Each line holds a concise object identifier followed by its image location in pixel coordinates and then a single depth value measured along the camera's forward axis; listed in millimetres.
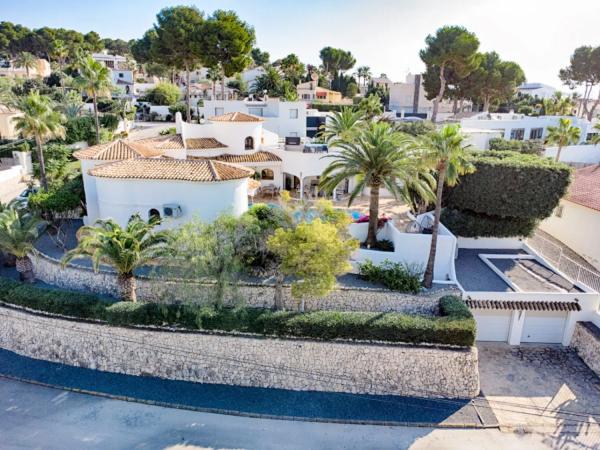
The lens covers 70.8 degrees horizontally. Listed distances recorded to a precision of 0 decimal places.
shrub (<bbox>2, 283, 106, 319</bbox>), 21938
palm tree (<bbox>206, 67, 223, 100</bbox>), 62325
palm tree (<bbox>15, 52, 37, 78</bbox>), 82750
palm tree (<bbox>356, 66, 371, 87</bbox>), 106938
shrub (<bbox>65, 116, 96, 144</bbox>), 48375
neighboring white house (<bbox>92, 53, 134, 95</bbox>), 93812
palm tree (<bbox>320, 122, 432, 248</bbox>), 25344
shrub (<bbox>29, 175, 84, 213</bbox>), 29297
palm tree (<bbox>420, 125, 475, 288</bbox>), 22109
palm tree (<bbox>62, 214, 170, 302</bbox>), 20688
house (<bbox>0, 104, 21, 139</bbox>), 54109
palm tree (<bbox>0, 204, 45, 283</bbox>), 24391
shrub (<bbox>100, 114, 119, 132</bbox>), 53981
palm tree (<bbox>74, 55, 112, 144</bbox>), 41000
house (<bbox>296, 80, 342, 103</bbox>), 85000
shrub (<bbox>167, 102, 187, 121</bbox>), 72625
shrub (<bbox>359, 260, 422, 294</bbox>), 24188
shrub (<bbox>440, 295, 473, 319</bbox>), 21766
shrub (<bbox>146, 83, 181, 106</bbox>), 78375
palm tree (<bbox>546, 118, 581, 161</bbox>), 46000
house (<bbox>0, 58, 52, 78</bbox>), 87938
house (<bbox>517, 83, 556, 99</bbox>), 111494
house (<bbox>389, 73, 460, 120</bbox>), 86938
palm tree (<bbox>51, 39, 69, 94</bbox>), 78188
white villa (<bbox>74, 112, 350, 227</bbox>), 26422
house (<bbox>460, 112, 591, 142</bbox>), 57969
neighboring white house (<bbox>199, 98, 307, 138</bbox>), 50969
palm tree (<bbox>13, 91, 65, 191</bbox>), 30906
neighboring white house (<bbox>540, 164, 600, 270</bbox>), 32125
